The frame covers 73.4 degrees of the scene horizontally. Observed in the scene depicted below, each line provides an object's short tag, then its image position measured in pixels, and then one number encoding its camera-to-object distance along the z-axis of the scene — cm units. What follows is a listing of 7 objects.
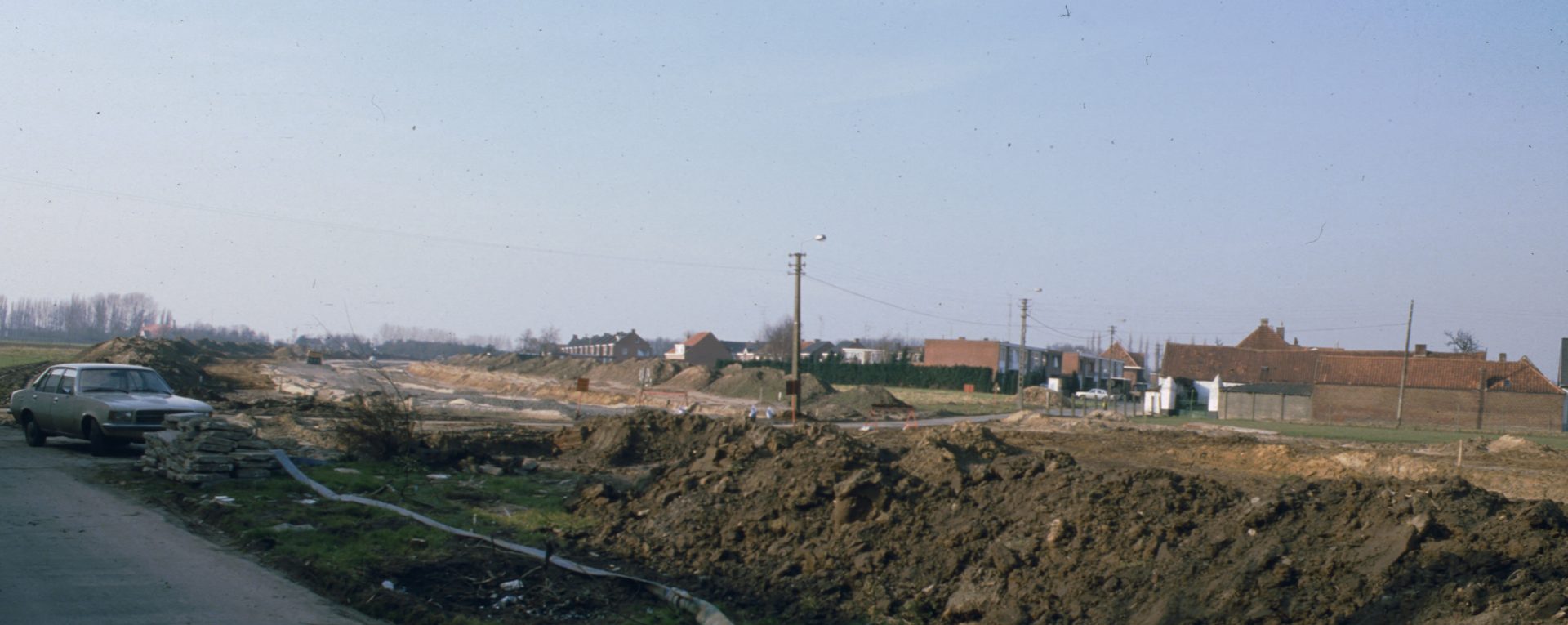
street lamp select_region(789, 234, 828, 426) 3847
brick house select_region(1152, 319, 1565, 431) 5581
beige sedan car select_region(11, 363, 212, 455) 1730
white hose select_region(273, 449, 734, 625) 838
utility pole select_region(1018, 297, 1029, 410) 5567
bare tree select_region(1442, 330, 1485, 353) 9119
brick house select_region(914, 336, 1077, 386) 9650
